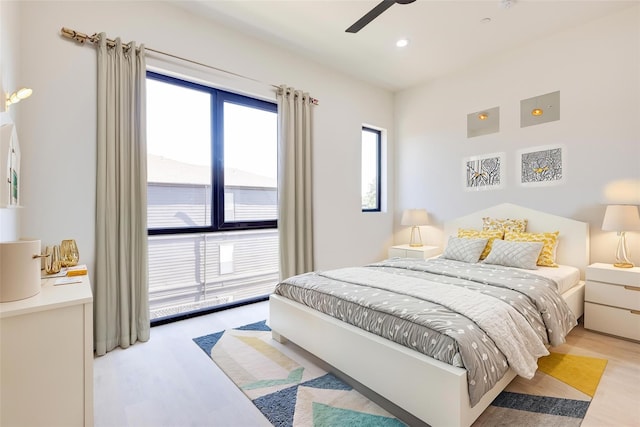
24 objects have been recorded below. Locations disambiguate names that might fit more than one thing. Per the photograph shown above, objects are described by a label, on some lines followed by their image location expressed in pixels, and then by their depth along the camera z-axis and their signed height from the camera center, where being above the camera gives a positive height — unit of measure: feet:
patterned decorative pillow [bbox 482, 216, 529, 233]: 11.41 -0.42
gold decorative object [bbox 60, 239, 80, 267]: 6.59 -0.78
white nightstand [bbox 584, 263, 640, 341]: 8.56 -2.52
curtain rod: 7.72 +4.55
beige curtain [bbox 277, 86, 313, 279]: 11.64 +1.23
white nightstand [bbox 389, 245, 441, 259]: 13.35 -1.65
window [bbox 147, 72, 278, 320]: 10.14 +0.84
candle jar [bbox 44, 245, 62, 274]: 5.97 -0.87
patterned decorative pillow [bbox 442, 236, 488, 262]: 10.71 -1.26
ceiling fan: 6.82 +4.68
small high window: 15.64 +2.34
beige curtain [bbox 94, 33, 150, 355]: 8.01 +0.40
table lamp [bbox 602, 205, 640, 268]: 8.79 -0.26
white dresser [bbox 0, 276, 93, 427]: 3.88 -1.88
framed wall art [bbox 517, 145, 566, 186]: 10.93 +1.71
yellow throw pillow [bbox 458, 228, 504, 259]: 11.07 -0.81
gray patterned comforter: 4.95 -1.87
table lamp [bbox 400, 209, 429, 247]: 14.06 -0.19
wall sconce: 4.91 +1.94
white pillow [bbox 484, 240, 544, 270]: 9.60 -1.30
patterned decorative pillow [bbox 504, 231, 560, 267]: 10.10 -0.94
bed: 4.67 -2.74
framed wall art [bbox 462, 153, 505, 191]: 12.42 +1.71
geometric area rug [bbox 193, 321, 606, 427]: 5.48 -3.56
